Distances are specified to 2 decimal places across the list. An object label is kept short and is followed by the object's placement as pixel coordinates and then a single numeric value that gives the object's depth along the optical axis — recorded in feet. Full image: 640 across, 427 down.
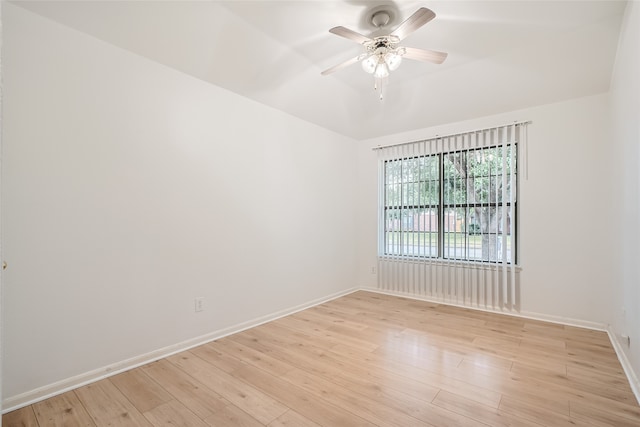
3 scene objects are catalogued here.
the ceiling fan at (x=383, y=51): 6.93
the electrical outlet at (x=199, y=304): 9.32
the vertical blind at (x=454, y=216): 12.07
